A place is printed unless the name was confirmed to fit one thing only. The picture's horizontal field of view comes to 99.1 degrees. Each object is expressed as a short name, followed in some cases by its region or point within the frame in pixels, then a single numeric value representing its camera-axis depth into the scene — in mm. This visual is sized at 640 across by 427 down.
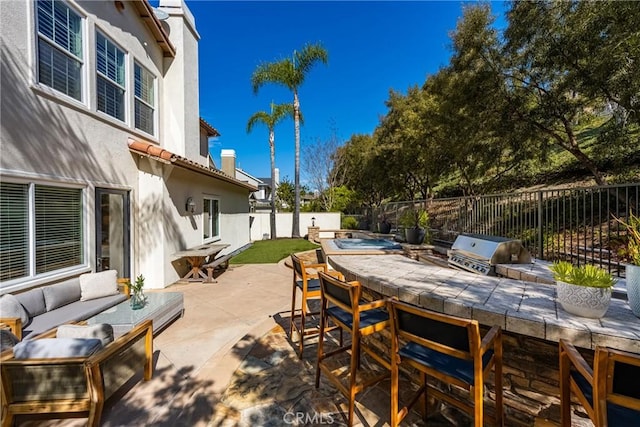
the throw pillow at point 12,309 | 3631
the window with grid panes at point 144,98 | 7625
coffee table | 4047
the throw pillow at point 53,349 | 2502
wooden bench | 7761
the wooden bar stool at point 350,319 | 2500
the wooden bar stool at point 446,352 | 1792
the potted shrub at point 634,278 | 2152
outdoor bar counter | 1970
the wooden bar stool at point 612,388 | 1303
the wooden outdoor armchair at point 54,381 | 2332
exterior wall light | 8531
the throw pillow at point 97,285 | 4898
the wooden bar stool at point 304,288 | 3895
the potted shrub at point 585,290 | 2127
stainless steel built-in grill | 4352
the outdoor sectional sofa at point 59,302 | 3682
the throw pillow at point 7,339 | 2805
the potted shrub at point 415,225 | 8242
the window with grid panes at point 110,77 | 6234
